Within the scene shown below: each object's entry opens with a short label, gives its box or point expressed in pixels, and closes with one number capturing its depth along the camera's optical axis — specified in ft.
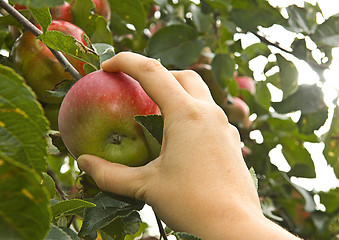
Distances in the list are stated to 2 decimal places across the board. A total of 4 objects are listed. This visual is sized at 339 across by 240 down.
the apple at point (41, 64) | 2.74
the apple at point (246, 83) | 5.85
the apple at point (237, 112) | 5.34
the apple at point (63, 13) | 3.11
